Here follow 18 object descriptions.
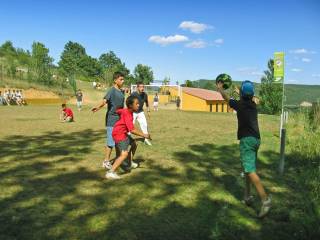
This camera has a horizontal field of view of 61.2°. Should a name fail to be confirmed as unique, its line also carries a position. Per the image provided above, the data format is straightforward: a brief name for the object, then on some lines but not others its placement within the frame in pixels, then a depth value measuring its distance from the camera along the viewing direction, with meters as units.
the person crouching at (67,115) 14.12
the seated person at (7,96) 27.39
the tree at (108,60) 81.66
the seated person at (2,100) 27.19
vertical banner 8.11
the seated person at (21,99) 28.00
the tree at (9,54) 37.80
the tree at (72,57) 67.92
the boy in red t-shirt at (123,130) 5.05
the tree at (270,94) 50.23
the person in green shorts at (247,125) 3.88
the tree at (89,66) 72.49
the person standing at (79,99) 22.33
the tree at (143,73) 60.43
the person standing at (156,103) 25.03
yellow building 39.91
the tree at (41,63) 38.93
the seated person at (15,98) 27.95
